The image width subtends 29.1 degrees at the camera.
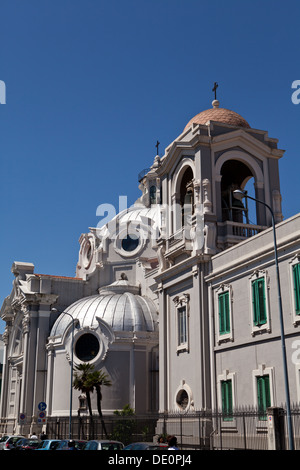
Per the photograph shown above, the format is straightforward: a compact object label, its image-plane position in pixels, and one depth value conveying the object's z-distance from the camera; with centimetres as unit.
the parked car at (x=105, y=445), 1930
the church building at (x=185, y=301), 2475
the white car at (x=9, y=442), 3066
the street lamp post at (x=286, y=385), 1819
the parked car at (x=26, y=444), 2808
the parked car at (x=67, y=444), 2295
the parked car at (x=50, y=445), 2466
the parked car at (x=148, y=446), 1636
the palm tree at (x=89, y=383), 3959
